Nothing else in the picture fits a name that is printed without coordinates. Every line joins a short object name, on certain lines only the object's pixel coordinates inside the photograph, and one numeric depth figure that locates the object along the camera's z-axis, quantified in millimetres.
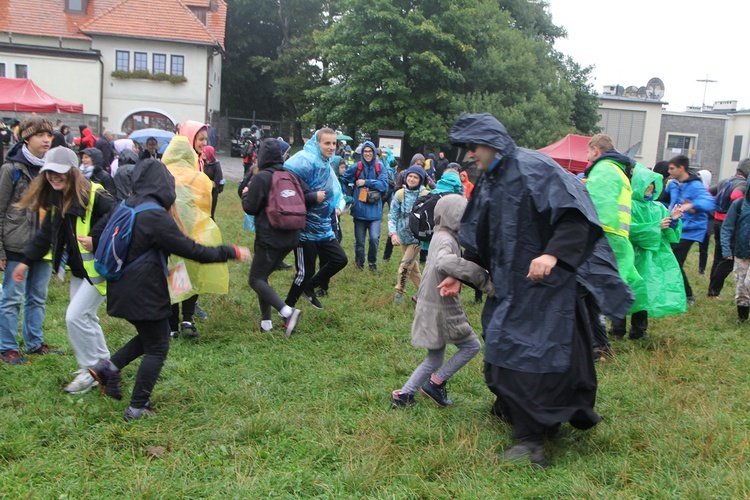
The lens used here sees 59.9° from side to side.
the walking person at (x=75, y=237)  4621
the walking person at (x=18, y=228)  5309
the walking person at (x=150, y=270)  4148
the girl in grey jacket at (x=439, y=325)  4504
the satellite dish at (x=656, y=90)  46469
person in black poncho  3674
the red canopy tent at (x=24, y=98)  18516
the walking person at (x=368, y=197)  9766
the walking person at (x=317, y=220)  7105
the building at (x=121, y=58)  32969
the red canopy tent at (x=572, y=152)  21969
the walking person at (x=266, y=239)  6383
